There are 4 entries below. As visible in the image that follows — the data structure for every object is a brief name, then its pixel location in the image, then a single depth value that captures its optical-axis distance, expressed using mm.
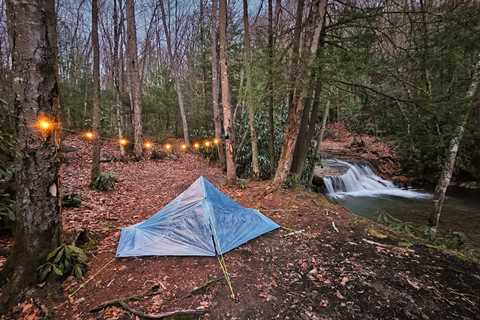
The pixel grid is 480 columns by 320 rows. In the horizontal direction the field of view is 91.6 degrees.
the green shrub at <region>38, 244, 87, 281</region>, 2490
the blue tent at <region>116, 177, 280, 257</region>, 3158
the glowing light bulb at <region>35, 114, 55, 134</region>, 2349
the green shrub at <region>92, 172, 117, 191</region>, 5949
